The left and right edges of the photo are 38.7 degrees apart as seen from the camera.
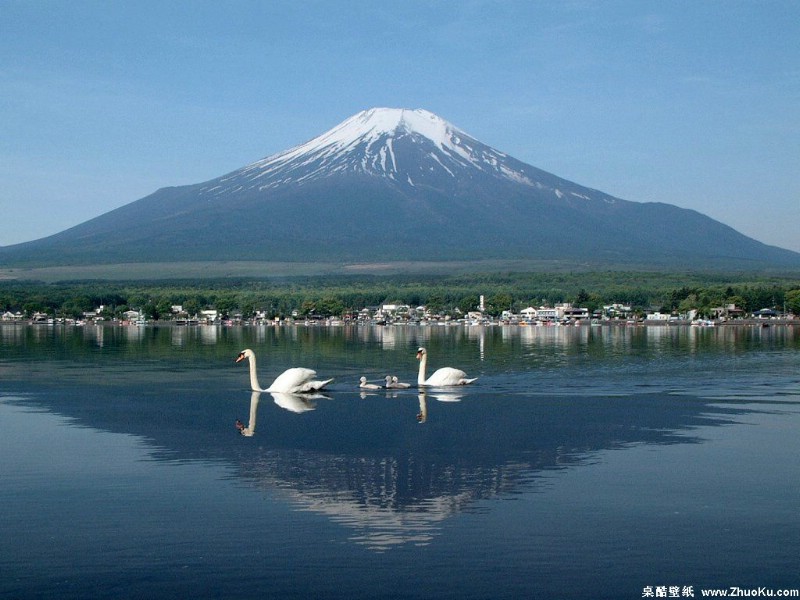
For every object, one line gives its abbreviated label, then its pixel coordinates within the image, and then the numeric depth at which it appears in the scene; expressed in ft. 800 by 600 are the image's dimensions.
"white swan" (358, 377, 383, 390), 82.02
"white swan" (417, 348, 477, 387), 84.02
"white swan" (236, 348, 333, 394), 78.79
